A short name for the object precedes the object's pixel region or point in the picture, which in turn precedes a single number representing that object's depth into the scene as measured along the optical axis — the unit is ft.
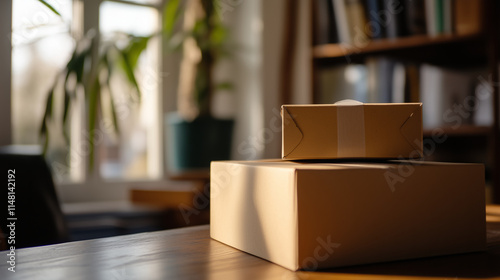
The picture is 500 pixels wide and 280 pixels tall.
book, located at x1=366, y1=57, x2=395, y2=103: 6.37
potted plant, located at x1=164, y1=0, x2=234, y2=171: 6.71
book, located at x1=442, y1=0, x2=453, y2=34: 5.86
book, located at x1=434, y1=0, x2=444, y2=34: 5.92
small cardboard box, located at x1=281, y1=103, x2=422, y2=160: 2.06
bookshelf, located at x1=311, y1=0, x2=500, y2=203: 5.56
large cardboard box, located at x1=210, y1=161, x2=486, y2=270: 1.75
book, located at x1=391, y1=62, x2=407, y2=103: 6.26
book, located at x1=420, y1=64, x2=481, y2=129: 5.95
